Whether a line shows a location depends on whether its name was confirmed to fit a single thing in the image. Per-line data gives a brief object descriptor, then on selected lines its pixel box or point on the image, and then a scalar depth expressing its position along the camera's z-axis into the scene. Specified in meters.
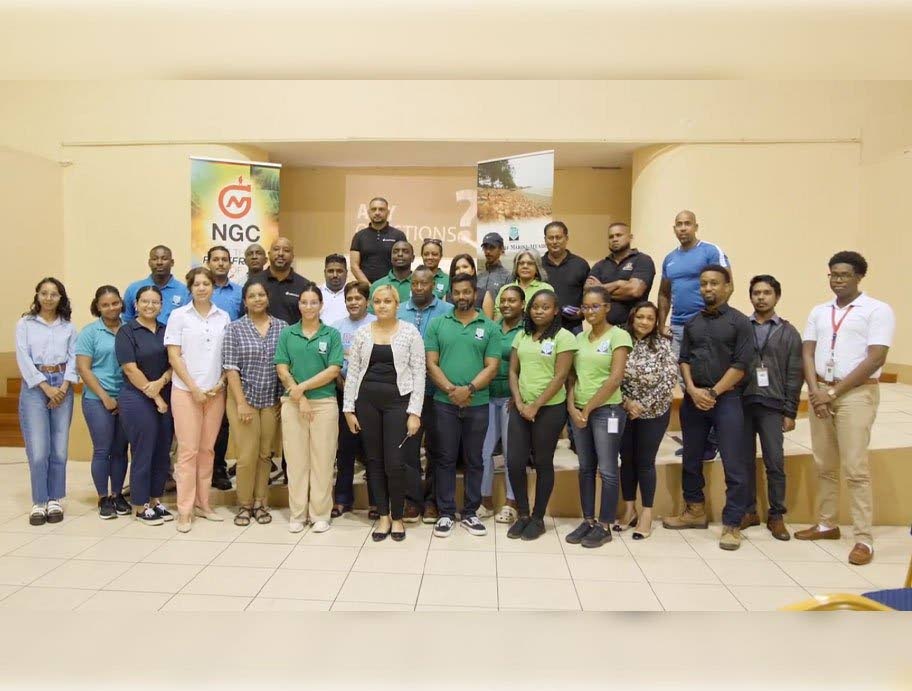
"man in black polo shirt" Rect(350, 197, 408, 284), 5.12
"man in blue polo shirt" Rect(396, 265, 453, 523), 4.05
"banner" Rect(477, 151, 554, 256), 5.27
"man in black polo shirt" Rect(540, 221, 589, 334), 4.46
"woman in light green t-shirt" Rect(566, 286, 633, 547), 3.72
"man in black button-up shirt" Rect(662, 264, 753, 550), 3.74
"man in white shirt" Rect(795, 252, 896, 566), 3.56
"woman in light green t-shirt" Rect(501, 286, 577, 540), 3.79
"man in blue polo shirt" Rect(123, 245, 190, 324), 4.39
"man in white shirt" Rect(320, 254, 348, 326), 4.54
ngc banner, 5.74
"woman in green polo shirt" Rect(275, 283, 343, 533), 3.93
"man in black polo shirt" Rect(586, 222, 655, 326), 4.38
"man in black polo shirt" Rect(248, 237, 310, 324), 4.52
